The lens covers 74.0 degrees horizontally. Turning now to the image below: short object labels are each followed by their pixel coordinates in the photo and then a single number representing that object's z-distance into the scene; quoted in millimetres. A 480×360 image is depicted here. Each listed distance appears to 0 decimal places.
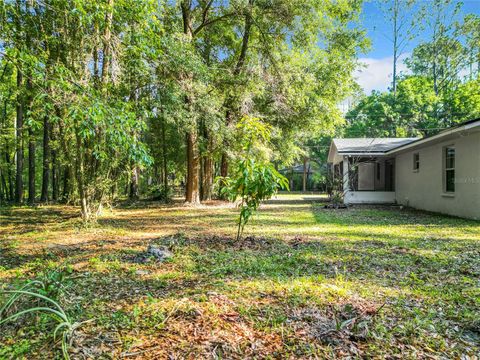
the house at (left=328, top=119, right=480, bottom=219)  9212
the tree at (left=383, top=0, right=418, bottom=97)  28359
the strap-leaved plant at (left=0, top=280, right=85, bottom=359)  2215
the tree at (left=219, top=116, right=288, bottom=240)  5211
